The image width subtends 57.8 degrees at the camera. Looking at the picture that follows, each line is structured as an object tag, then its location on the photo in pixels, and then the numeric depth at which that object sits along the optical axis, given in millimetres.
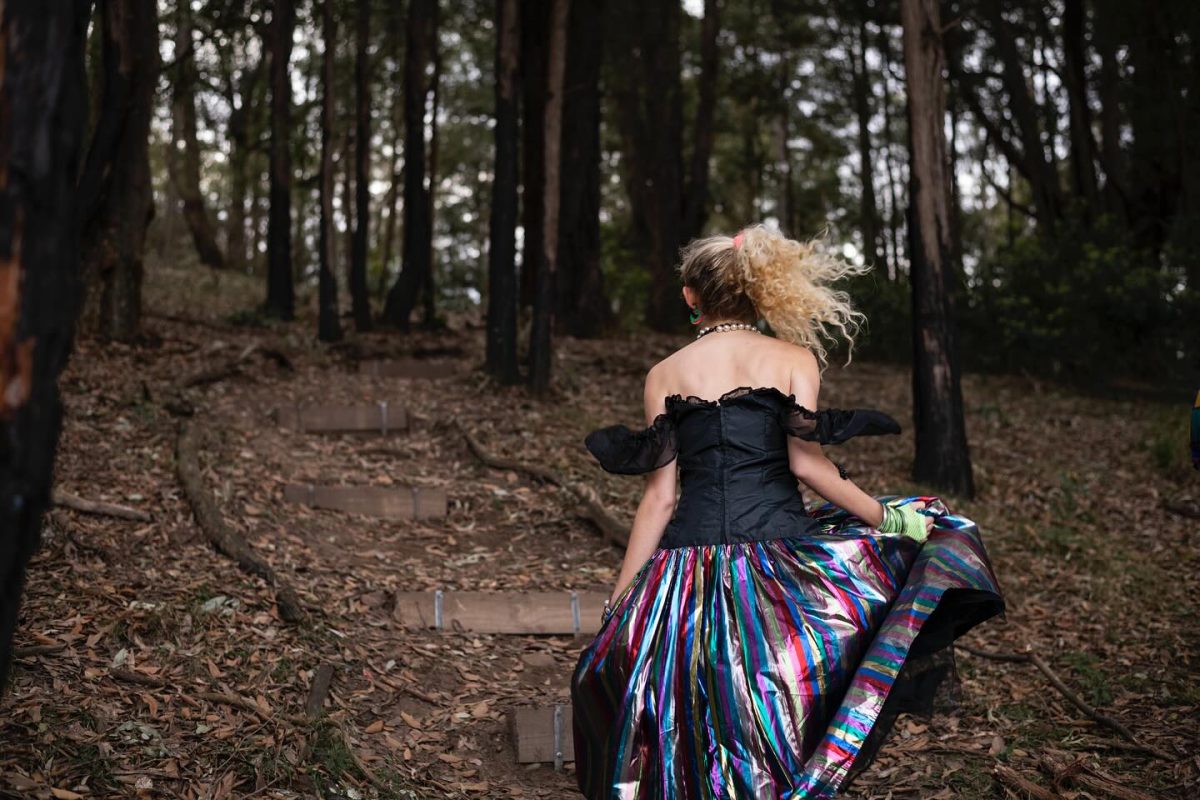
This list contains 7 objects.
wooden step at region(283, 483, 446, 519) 7652
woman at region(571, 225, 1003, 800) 3148
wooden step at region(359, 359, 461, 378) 12141
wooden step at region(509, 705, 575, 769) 4785
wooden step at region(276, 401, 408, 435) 9500
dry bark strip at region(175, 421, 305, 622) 5536
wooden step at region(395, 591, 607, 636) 6031
